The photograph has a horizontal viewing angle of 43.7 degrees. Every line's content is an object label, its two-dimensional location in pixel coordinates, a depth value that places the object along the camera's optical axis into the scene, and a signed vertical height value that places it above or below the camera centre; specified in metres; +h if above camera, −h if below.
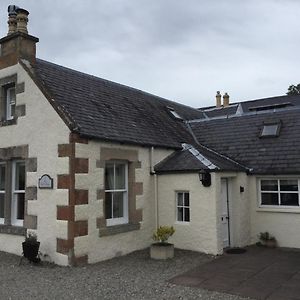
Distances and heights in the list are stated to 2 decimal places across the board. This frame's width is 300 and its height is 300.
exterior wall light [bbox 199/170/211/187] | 11.04 +0.34
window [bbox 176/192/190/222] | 11.83 -0.54
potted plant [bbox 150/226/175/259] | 10.31 -1.59
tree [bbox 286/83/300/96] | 50.75 +13.53
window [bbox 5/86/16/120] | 11.88 +2.85
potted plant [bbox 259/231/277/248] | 12.41 -1.72
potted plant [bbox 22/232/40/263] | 9.70 -1.52
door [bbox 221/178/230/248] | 12.03 -0.83
